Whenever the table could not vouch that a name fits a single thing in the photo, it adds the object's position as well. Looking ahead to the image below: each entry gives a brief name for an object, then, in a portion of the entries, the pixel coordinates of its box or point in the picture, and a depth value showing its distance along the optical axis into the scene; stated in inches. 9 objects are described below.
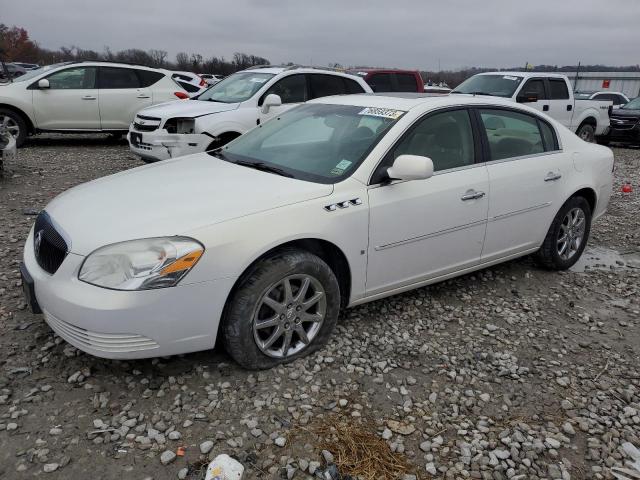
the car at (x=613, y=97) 787.6
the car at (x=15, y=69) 1048.7
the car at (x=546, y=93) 440.5
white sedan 104.3
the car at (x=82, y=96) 383.9
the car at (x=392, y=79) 421.1
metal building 1290.6
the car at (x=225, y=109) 285.3
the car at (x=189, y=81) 455.9
